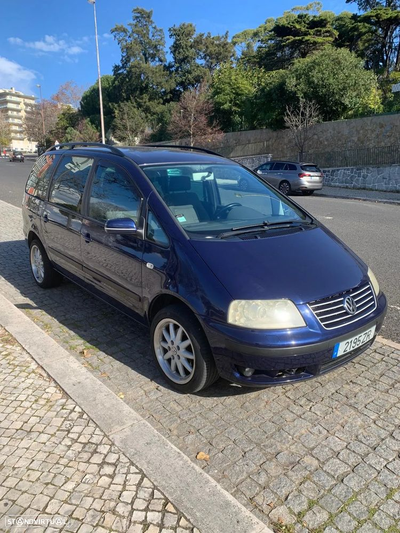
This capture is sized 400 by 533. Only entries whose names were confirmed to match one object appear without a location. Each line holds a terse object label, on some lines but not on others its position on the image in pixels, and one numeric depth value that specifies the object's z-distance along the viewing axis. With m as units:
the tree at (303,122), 25.75
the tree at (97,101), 54.38
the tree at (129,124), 47.19
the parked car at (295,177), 18.41
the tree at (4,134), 101.69
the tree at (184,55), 51.41
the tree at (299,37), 34.06
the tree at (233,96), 35.62
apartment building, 134.62
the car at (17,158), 54.65
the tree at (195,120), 35.53
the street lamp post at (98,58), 31.83
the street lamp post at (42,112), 66.47
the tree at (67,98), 67.94
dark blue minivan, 2.60
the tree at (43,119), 69.07
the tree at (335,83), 26.28
